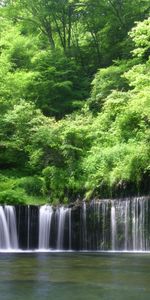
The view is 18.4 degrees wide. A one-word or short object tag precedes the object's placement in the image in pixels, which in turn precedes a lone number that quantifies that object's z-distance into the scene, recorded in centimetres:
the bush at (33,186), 2395
